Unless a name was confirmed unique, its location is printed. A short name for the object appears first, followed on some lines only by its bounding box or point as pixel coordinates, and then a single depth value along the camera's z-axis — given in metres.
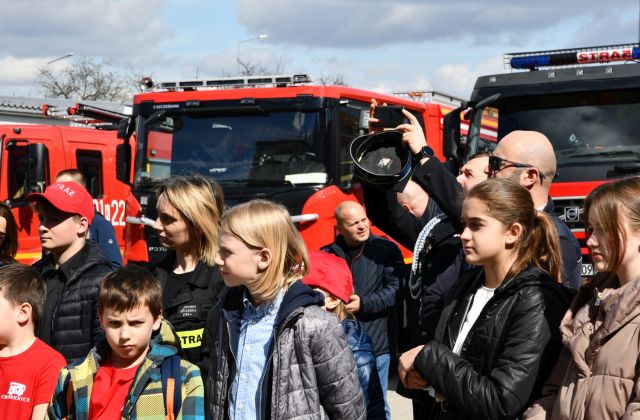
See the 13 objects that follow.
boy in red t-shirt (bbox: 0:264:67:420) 3.85
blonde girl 3.28
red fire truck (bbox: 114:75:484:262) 8.98
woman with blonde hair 4.02
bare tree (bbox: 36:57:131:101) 41.31
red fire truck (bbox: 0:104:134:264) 11.49
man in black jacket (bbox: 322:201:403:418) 6.12
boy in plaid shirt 3.50
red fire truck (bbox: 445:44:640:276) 8.09
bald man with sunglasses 4.01
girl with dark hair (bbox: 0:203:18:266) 5.41
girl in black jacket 3.04
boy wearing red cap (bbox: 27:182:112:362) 4.08
